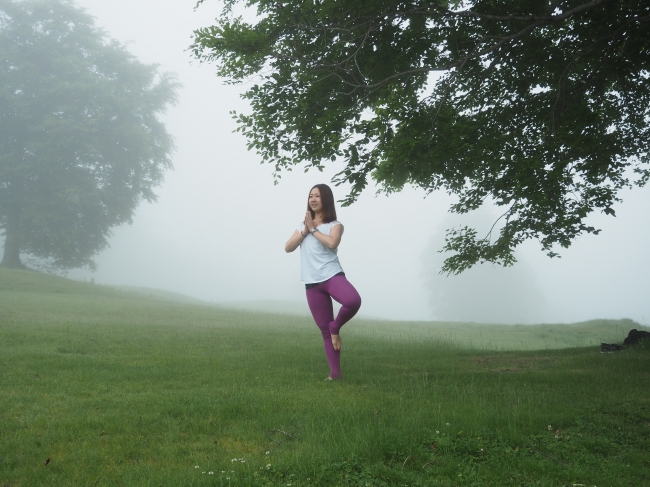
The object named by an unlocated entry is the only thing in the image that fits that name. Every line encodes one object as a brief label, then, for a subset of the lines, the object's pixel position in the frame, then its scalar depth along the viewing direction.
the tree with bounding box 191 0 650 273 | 9.33
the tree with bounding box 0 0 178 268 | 36.34
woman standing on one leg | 7.27
